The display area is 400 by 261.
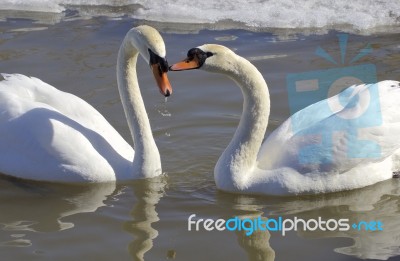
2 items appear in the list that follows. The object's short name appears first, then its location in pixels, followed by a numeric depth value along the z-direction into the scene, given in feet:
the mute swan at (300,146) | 41.73
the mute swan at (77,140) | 44.37
